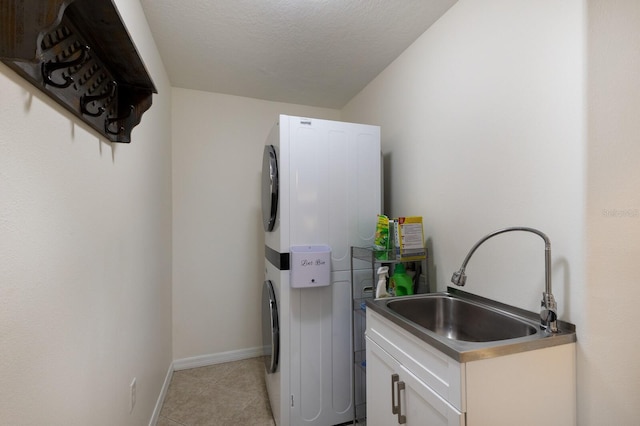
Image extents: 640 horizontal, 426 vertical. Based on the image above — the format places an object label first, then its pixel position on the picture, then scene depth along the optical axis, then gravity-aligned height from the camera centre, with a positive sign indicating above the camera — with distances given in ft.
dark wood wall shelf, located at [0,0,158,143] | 1.90 +1.44
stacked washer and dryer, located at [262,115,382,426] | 5.66 -0.65
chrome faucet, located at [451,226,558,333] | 3.39 -1.10
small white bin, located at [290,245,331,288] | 5.48 -1.07
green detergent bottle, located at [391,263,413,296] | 5.69 -1.44
